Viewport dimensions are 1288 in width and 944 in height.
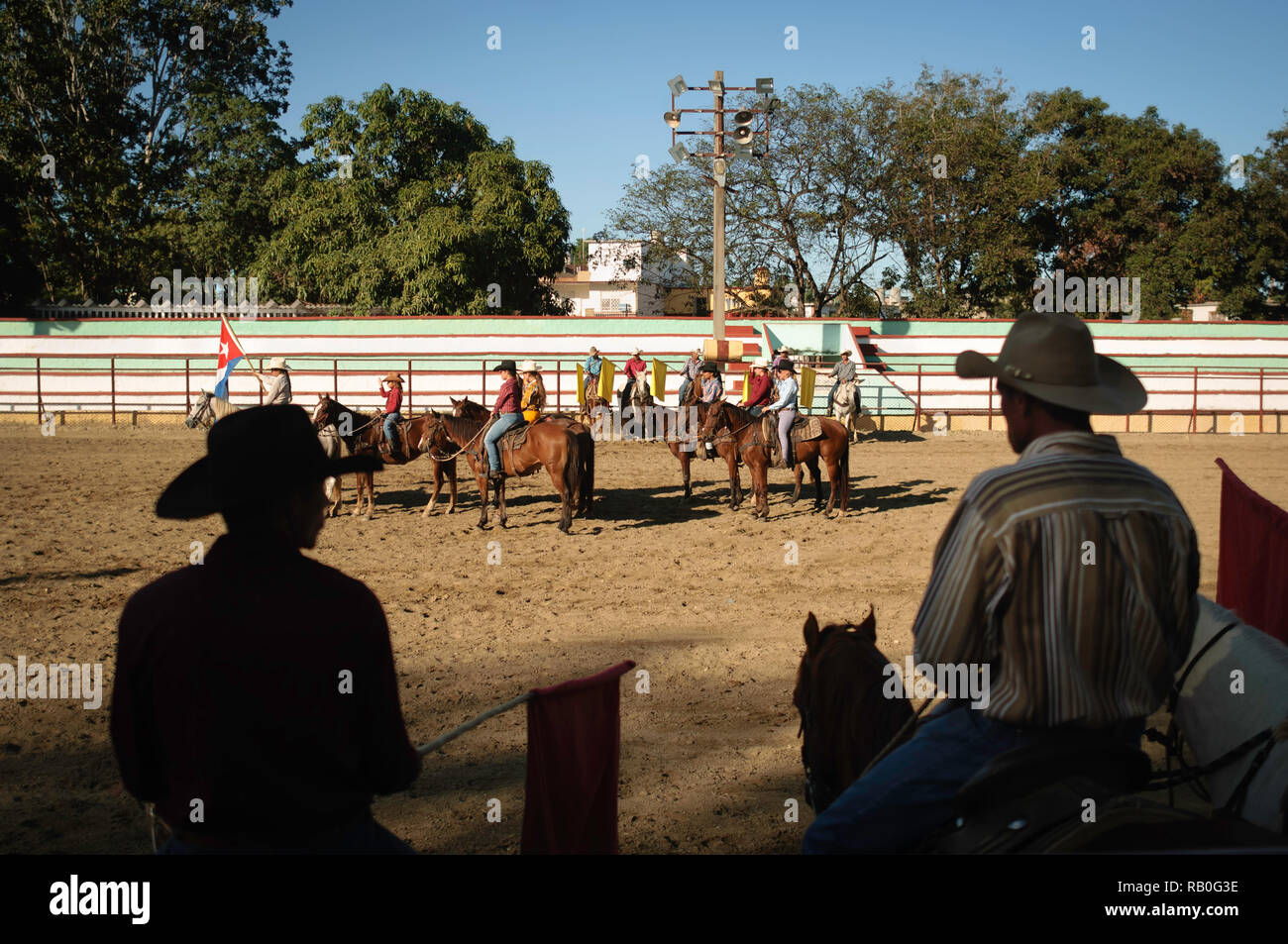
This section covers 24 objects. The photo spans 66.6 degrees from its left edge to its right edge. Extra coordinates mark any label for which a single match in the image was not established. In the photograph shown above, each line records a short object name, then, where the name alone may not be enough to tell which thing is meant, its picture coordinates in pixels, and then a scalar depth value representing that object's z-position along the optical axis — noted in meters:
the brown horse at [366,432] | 13.77
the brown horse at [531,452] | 12.21
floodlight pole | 24.66
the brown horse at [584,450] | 12.28
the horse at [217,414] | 12.88
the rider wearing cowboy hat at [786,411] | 13.60
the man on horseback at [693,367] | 20.02
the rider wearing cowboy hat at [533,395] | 13.30
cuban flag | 16.88
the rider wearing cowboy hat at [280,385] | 13.71
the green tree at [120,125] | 31.83
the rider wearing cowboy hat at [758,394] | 14.25
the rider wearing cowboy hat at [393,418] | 13.91
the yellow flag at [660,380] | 21.61
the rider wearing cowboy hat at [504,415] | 12.60
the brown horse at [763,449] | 13.38
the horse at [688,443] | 14.14
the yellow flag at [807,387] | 22.16
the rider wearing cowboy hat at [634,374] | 22.19
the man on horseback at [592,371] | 22.58
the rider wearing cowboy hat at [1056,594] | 2.27
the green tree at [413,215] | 29.12
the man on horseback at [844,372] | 22.59
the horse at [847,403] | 22.28
